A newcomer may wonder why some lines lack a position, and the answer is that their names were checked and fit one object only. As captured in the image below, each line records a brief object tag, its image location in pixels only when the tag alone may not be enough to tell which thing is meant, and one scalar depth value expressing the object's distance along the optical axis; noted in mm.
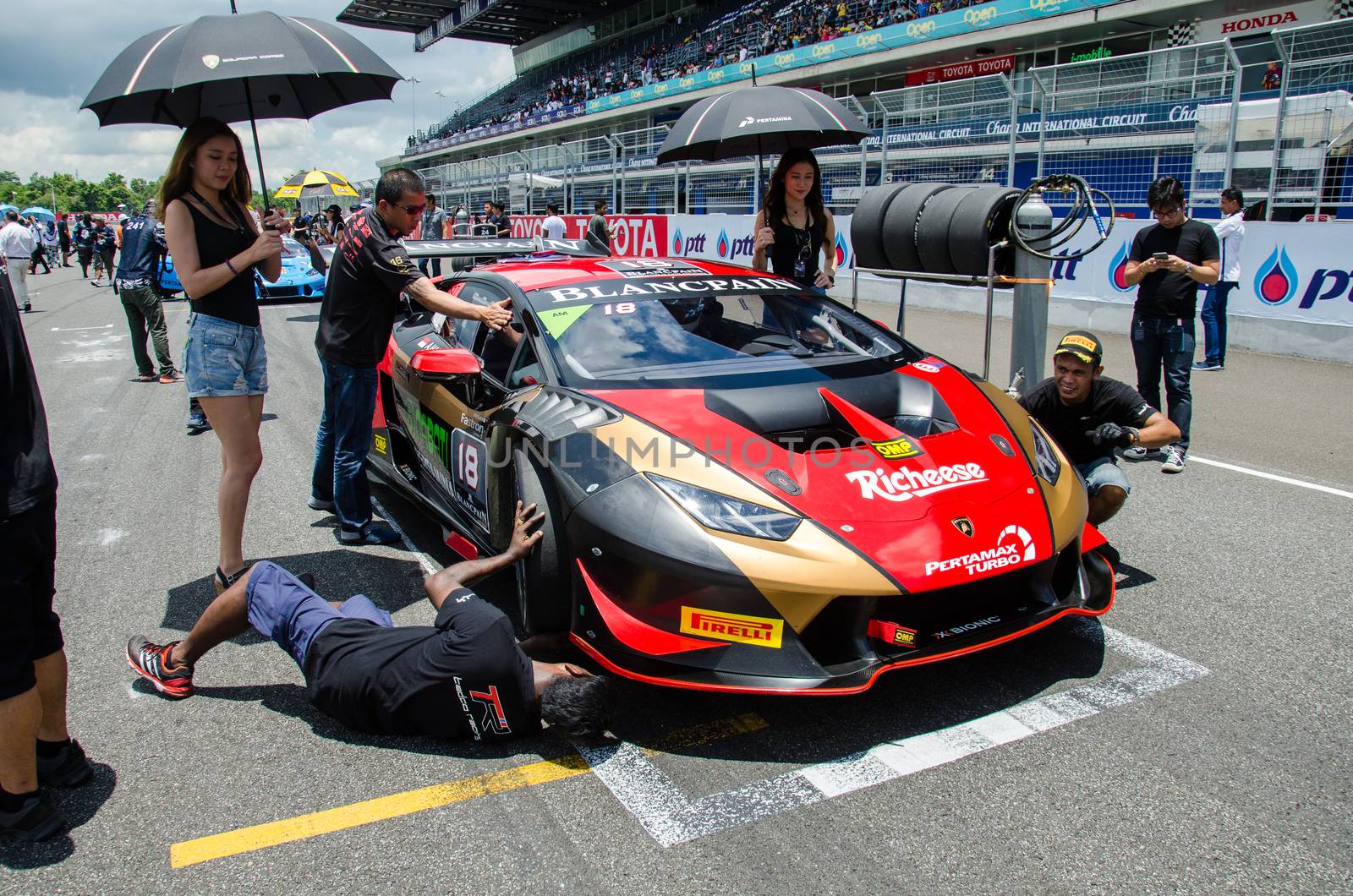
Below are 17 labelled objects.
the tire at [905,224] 6090
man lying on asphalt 2553
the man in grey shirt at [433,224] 21406
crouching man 3844
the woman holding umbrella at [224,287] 3543
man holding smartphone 5418
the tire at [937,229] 5906
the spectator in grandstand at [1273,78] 10125
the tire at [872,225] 6332
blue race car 14531
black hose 5285
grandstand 10195
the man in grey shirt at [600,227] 14984
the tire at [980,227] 5656
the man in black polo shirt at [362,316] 4074
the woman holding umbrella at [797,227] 5727
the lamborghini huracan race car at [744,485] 2582
